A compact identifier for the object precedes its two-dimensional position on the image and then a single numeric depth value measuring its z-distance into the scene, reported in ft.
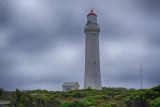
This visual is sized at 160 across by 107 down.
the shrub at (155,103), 34.51
